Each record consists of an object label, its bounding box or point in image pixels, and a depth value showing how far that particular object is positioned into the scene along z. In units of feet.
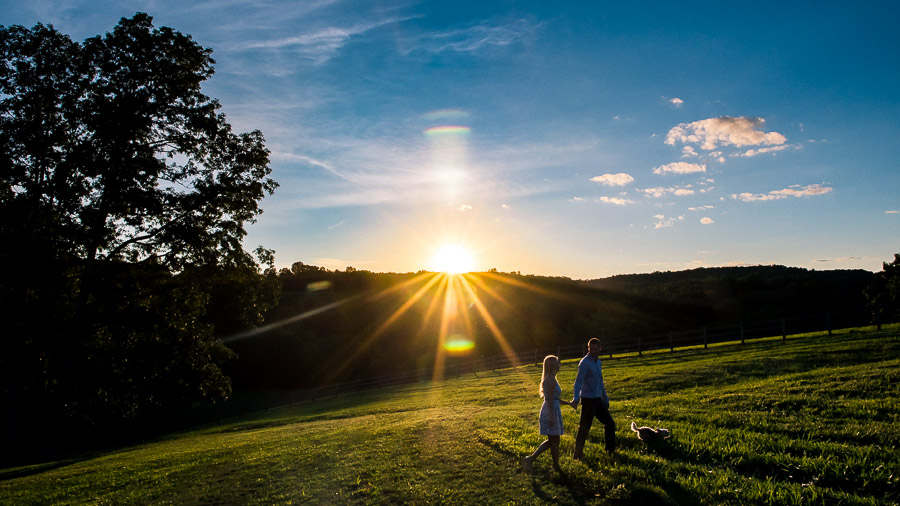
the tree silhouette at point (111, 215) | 52.80
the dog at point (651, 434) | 31.40
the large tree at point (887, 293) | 131.23
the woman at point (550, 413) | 28.14
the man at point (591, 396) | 29.94
